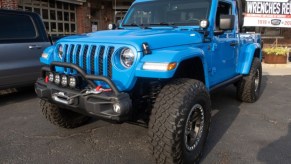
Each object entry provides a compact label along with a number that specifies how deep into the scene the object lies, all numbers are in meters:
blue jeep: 2.71
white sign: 12.25
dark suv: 5.20
